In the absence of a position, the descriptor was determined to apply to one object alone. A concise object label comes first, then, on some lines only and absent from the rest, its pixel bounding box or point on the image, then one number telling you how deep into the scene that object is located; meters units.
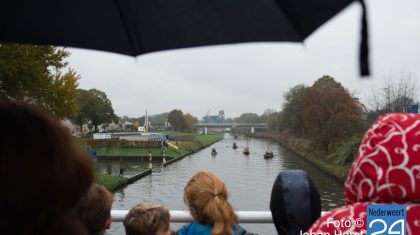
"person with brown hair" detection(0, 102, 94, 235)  0.69
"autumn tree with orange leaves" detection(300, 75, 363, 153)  32.44
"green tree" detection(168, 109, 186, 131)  92.29
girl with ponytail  1.69
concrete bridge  103.88
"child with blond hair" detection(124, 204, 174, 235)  1.73
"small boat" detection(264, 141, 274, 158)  41.47
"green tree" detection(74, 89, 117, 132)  58.59
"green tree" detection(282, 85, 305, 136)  49.23
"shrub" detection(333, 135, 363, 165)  26.00
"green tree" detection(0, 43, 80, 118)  15.35
